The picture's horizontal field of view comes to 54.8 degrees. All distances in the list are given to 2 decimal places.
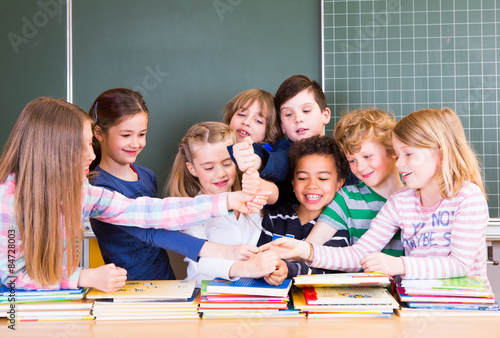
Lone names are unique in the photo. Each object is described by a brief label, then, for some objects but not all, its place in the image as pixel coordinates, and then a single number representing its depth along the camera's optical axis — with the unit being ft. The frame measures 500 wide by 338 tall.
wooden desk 3.97
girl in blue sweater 6.33
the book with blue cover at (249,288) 4.41
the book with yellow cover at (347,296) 4.37
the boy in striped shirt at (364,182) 6.11
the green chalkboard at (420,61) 9.28
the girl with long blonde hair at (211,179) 6.15
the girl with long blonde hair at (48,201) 4.49
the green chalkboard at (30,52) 9.64
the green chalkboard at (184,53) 9.66
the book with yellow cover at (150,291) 4.49
